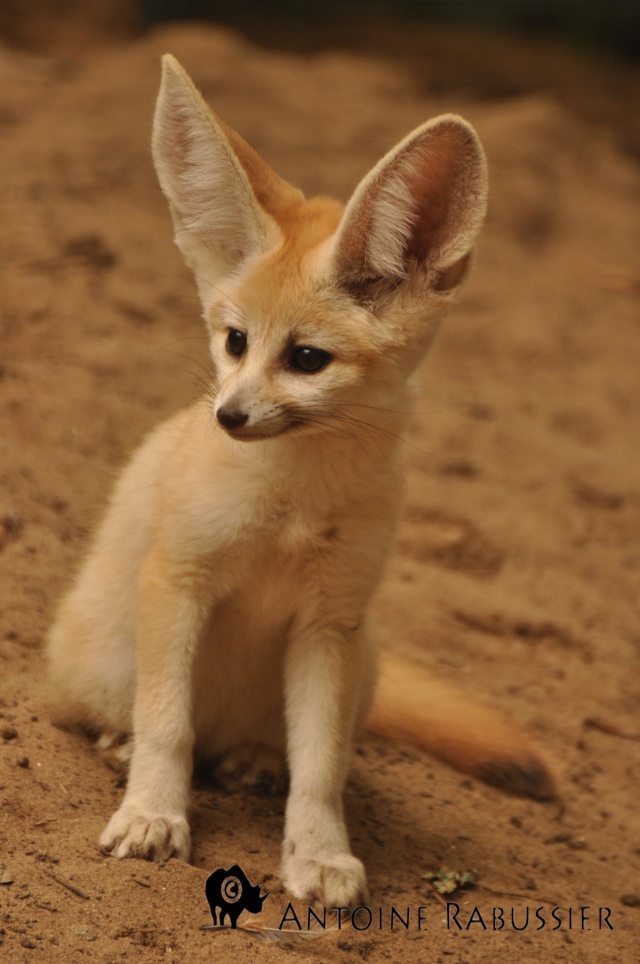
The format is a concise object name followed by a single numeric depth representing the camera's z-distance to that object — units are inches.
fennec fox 166.6
